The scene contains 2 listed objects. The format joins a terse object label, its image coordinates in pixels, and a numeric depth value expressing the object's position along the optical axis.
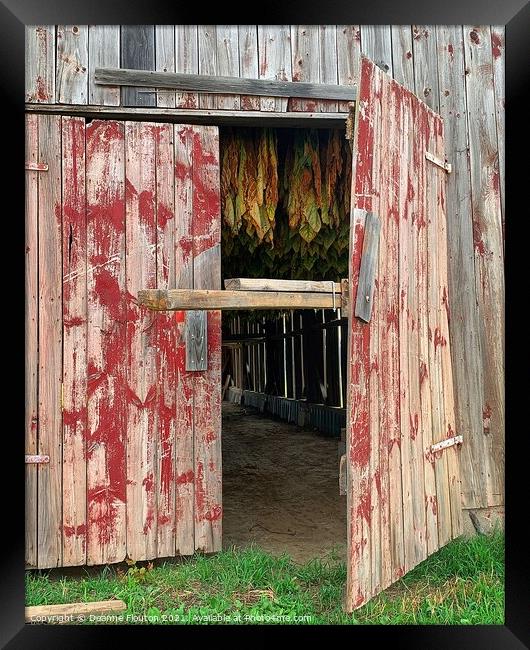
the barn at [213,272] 3.59
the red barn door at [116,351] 3.93
